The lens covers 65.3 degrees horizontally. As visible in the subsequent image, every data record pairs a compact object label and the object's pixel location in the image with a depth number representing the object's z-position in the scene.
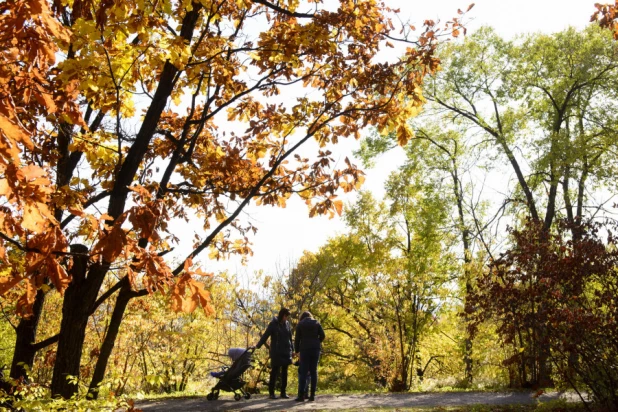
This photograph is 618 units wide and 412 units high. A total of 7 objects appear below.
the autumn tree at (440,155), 18.09
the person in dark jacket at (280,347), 8.99
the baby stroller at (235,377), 8.79
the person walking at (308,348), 8.44
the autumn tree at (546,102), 15.13
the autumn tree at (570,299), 6.06
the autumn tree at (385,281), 12.31
